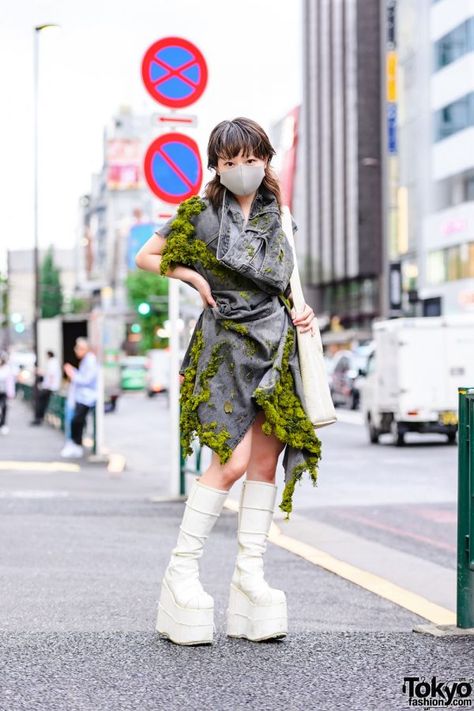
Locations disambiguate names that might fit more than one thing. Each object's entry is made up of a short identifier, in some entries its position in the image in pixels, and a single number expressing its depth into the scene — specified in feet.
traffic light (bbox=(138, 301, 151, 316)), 152.16
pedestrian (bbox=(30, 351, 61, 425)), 107.45
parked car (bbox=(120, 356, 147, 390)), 227.40
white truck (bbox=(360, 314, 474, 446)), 77.82
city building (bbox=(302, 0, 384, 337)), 265.95
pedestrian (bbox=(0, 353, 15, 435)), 94.43
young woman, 14.73
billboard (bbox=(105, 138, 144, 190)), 558.56
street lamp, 126.82
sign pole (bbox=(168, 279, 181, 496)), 36.99
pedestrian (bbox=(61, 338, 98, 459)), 63.36
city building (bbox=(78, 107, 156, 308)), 545.44
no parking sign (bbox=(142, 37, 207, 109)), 35.88
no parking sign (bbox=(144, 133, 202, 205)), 35.47
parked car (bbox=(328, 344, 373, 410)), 130.41
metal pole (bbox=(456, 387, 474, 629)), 15.65
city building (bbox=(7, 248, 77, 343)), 190.82
